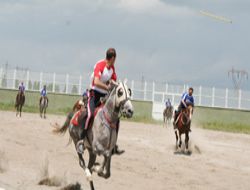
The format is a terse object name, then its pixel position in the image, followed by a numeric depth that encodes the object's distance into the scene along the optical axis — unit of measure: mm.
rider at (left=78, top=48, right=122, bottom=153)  13570
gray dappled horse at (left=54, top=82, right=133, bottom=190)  13018
